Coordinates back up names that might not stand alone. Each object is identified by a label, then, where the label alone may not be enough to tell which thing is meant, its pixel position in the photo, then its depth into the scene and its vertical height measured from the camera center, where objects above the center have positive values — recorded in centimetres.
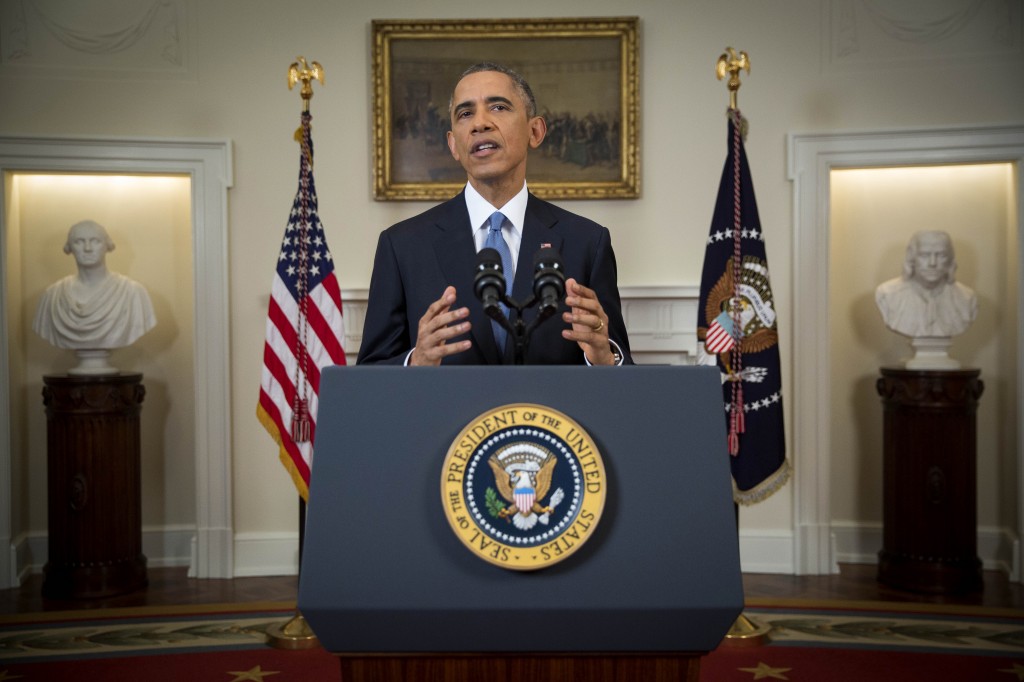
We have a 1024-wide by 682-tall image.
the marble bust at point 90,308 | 494 +15
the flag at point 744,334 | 443 +0
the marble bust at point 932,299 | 496 +18
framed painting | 525 +135
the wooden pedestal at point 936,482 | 490 -79
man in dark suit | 197 +20
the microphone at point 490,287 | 148 +8
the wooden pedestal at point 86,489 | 487 -80
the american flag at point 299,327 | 450 +4
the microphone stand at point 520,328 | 154 +1
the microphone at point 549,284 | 148 +8
